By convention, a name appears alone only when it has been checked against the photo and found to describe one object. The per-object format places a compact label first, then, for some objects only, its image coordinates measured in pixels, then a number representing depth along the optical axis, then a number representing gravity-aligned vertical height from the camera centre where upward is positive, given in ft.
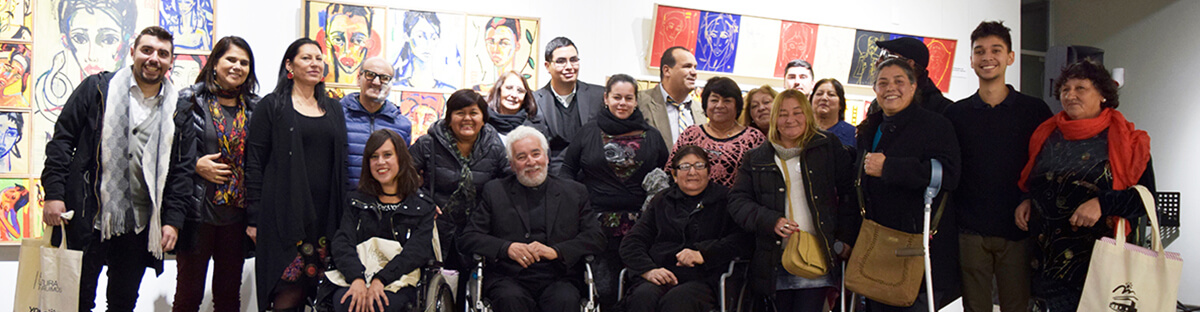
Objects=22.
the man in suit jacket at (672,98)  13.79 +0.99
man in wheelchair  10.96 -1.33
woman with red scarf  9.48 -0.19
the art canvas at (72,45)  13.04 +1.55
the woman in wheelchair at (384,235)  10.36 -1.33
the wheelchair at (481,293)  10.49 -2.11
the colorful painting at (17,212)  13.12 -1.42
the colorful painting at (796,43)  17.49 +2.63
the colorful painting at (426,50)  14.75 +1.87
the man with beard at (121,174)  10.43 -0.56
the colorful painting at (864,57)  18.25 +2.44
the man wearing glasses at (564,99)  13.60 +0.90
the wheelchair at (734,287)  10.67 -1.96
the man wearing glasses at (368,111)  11.75 +0.50
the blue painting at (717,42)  16.70 +2.48
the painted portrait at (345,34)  14.23 +2.05
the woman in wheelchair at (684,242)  10.98 -1.39
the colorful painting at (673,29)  16.35 +2.69
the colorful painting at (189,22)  13.50 +2.07
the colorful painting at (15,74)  12.92 +0.98
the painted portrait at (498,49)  15.17 +1.98
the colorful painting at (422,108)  14.92 +0.70
